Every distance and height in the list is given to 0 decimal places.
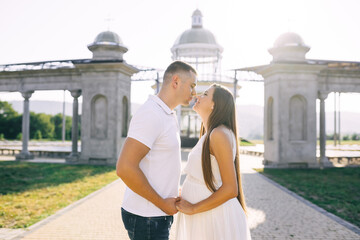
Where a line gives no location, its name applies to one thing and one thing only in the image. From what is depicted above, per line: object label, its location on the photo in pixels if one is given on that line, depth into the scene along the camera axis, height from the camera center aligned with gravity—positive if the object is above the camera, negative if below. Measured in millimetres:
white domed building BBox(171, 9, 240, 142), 39438 +10633
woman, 2727 -539
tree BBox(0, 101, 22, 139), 54406 +522
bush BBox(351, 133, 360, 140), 63025 -1272
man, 2402 -290
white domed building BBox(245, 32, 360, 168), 17141 +1550
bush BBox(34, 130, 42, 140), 56325 -1266
